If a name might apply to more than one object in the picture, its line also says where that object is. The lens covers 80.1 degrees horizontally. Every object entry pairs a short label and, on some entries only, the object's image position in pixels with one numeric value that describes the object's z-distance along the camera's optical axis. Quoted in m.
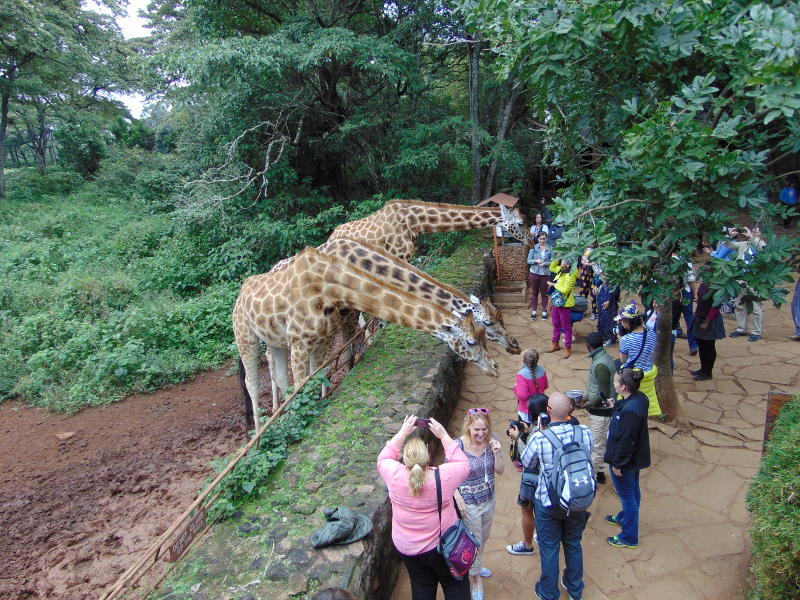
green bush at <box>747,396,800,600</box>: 2.95
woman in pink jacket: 3.12
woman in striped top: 5.46
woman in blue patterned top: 3.74
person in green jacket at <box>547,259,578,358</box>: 7.95
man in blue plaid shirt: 3.60
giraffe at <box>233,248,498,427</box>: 5.88
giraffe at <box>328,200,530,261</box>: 9.23
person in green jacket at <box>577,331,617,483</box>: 5.06
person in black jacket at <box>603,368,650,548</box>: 4.12
